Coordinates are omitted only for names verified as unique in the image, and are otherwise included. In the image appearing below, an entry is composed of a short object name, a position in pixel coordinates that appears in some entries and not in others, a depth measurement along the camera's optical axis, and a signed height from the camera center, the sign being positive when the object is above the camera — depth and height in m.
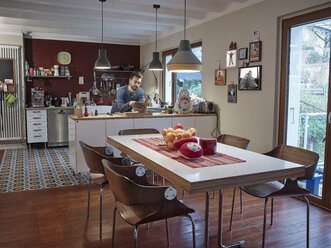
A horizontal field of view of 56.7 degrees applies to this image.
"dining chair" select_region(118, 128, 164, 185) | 3.59 -0.39
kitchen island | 4.20 -0.39
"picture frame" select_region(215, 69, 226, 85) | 4.75 +0.34
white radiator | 6.63 -0.26
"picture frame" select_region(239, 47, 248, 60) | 4.26 +0.64
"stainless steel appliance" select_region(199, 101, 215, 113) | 5.02 -0.12
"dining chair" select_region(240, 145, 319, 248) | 2.37 -0.63
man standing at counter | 4.87 +0.05
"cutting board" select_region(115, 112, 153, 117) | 4.48 -0.23
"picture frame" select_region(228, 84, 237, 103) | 4.55 +0.08
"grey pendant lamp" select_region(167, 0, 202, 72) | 2.86 +0.35
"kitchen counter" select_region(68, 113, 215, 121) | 4.21 -0.26
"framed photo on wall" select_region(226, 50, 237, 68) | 4.48 +0.59
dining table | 1.74 -0.44
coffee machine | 6.73 +0.03
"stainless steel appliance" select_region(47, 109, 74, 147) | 6.62 -0.61
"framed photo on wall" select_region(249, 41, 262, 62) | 4.03 +0.64
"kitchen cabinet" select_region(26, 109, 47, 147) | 6.50 -0.59
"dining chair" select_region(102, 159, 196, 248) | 1.78 -0.62
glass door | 3.30 +0.09
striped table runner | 2.07 -0.43
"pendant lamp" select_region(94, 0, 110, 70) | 4.57 +0.56
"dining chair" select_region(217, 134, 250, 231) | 3.05 -0.44
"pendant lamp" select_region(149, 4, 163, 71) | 4.70 +0.53
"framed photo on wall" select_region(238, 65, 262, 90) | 4.07 +0.29
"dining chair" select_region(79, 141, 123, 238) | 2.47 -0.54
